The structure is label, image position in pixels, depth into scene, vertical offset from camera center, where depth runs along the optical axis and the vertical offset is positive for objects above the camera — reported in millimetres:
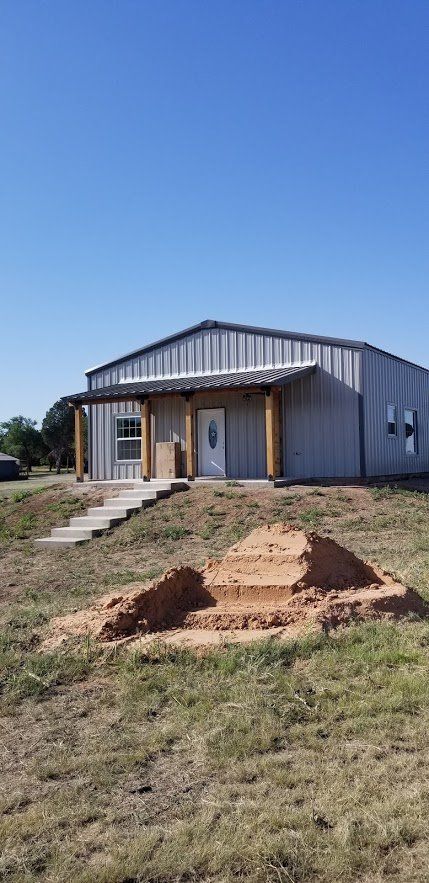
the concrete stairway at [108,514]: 15273 -1102
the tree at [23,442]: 59281 +1938
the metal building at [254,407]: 20234 +1630
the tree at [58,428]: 54781 +2755
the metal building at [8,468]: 41625 -85
